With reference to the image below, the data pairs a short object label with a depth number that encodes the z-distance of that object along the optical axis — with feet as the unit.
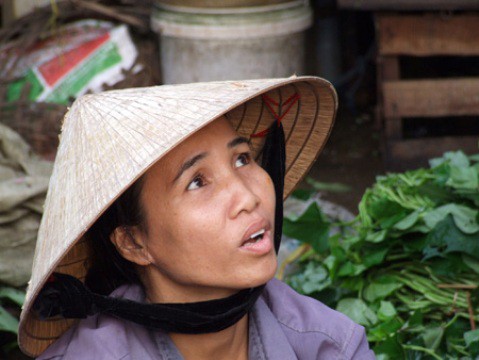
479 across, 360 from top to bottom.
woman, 6.89
